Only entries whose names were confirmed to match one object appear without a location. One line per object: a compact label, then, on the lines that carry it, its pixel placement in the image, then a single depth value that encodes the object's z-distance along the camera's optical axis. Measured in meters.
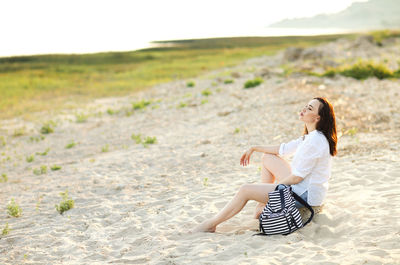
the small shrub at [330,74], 20.45
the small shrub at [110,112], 20.61
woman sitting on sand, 5.12
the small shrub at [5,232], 6.83
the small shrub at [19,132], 17.42
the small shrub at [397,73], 19.74
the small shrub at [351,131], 10.95
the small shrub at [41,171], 11.17
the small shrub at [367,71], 19.69
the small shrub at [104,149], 13.03
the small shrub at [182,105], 18.83
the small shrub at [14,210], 7.69
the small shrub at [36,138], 16.20
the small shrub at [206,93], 21.04
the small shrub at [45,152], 13.69
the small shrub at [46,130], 17.38
